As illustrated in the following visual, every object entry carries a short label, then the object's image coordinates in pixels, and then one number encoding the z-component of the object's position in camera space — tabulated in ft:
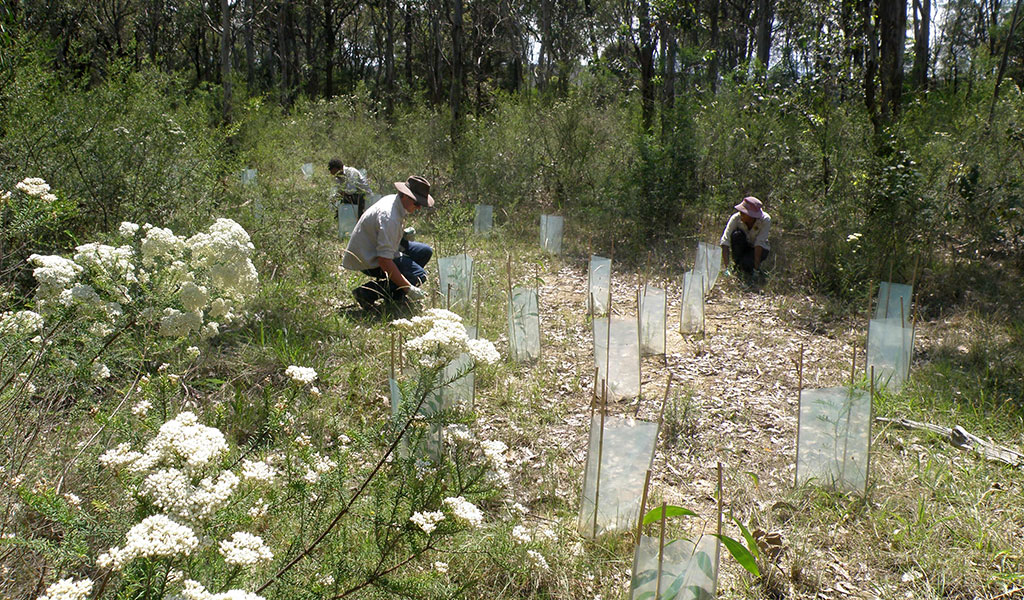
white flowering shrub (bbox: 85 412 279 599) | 3.75
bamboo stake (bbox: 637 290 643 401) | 12.95
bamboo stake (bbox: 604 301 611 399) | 12.34
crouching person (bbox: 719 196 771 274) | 21.36
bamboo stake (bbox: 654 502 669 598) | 6.22
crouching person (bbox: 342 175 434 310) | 15.94
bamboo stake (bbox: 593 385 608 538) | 8.27
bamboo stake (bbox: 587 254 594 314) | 17.12
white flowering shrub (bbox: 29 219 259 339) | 7.30
